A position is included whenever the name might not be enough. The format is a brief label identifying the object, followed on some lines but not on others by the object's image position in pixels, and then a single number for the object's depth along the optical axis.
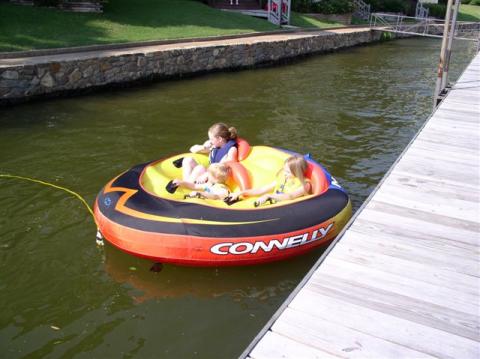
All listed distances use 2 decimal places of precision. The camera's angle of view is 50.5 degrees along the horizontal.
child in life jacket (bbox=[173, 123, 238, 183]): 6.31
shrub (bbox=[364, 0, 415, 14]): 33.47
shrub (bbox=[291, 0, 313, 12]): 26.88
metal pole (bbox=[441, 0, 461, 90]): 10.47
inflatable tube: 4.88
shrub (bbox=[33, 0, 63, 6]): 16.09
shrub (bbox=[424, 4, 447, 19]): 38.06
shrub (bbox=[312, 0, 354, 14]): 26.84
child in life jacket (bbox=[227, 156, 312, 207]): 5.55
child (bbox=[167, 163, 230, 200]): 5.74
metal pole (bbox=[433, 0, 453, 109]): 10.06
